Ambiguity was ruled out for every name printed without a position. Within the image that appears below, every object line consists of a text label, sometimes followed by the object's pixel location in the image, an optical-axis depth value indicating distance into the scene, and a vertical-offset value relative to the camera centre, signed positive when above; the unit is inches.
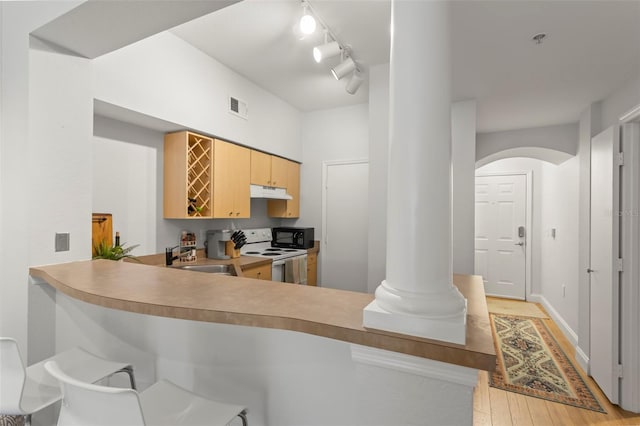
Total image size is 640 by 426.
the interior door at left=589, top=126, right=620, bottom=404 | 95.3 -14.8
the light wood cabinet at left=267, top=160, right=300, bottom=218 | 169.0 +6.5
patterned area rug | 99.3 -56.6
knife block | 134.7 -16.1
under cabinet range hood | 143.5 +9.9
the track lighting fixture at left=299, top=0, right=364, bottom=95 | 83.1 +50.6
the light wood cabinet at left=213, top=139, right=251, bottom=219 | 122.1 +13.3
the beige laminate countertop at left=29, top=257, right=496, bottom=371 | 32.4 -12.7
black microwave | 163.6 -13.0
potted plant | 90.8 -11.7
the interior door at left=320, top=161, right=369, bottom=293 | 162.9 -6.7
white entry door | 197.5 -12.3
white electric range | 140.7 -19.2
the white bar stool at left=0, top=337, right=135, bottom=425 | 45.5 -26.7
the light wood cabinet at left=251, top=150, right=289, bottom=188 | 143.2 +21.1
